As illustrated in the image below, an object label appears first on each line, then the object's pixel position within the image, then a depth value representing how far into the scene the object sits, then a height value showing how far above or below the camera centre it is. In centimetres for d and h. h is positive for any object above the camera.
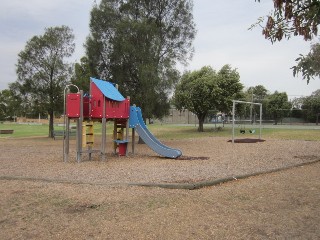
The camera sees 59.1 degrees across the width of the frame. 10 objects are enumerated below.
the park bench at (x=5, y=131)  2734 -166
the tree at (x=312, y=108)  4107 +156
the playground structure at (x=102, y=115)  930 +3
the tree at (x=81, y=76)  1812 +277
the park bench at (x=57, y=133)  1943 -124
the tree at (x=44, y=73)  2048 +312
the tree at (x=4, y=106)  6061 +184
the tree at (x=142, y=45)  1570 +415
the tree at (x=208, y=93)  2507 +222
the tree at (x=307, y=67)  293 +54
